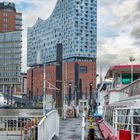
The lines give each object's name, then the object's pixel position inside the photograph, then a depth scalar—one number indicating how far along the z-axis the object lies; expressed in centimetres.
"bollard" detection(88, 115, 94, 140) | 1018
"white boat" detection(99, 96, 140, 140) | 737
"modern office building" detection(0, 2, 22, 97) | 12575
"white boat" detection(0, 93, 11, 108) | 9577
